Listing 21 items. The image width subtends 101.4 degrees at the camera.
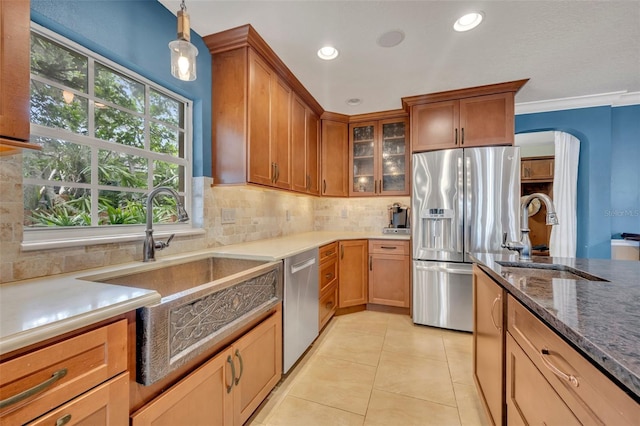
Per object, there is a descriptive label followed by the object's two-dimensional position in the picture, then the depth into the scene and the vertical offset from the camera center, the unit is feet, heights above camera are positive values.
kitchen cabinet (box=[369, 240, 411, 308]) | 9.50 -2.24
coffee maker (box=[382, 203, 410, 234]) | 10.65 -0.32
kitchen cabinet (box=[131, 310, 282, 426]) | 3.00 -2.46
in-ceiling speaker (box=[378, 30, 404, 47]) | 5.91 +4.05
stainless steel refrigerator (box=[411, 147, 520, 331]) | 8.00 -0.20
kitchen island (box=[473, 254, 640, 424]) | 1.73 -0.95
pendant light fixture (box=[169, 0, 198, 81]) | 3.80 +2.34
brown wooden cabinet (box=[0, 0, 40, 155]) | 2.48 +1.31
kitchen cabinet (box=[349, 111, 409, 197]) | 10.71 +2.29
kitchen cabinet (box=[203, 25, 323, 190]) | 6.21 +2.61
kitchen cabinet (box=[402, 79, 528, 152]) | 8.29 +3.18
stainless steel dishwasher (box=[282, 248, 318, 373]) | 5.72 -2.26
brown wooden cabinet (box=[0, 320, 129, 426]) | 1.83 -1.37
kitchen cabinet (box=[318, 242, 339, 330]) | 7.85 -2.29
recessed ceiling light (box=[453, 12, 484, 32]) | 5.38 +4.06
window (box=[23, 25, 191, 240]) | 3.86 +1.20
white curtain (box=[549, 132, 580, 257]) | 10.25 +0.72
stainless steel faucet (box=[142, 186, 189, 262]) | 4.57 -0.43
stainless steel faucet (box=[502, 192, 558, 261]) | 4.55 -0.17
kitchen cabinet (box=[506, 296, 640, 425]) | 1.67 -1.41
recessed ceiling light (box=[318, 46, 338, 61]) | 6.49 +4.07
